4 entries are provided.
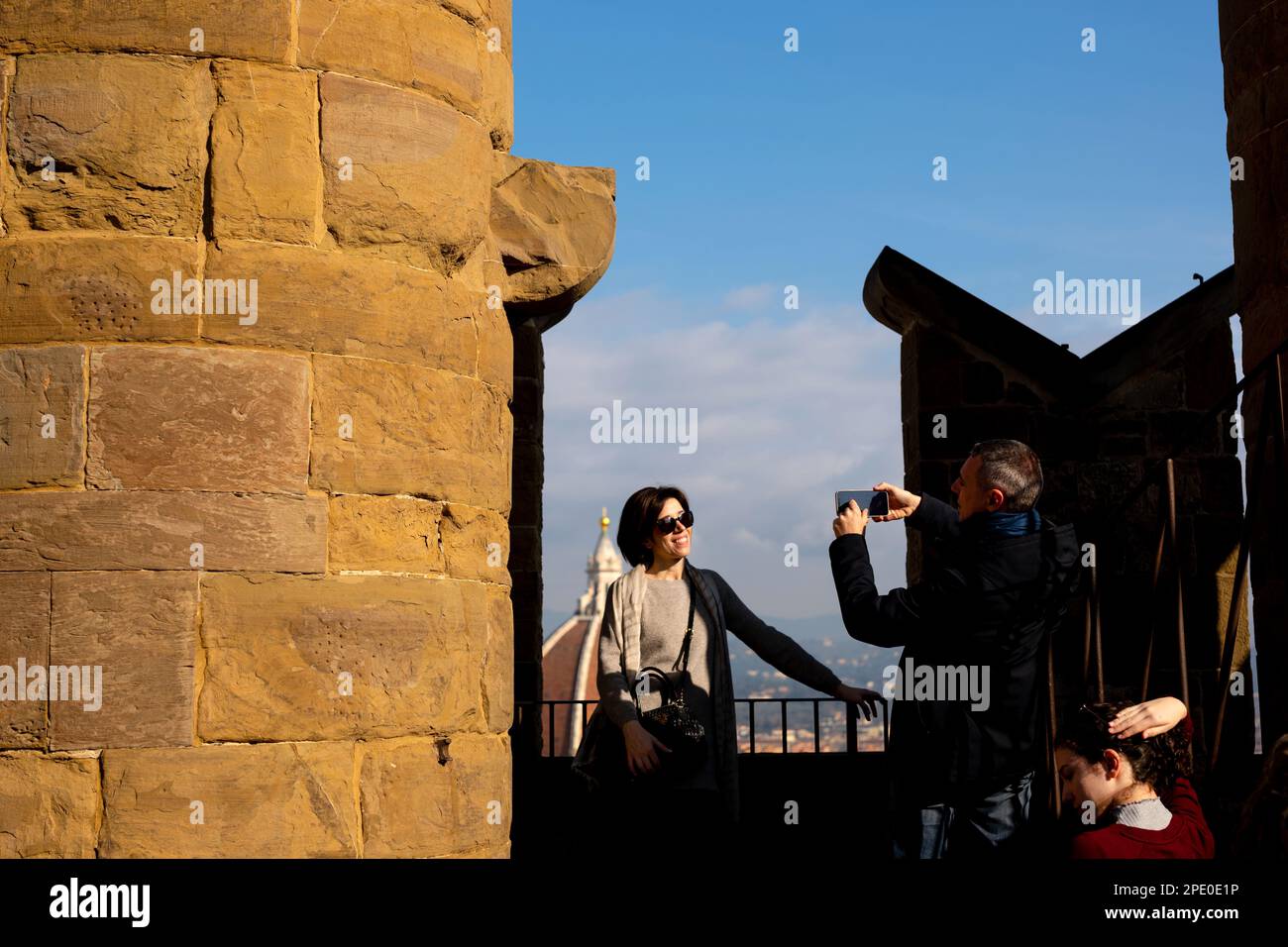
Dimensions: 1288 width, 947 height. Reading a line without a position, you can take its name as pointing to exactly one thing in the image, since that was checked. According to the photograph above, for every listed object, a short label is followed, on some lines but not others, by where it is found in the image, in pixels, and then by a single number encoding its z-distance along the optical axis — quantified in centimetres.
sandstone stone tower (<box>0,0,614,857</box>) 391
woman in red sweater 346
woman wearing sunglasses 452
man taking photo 399
